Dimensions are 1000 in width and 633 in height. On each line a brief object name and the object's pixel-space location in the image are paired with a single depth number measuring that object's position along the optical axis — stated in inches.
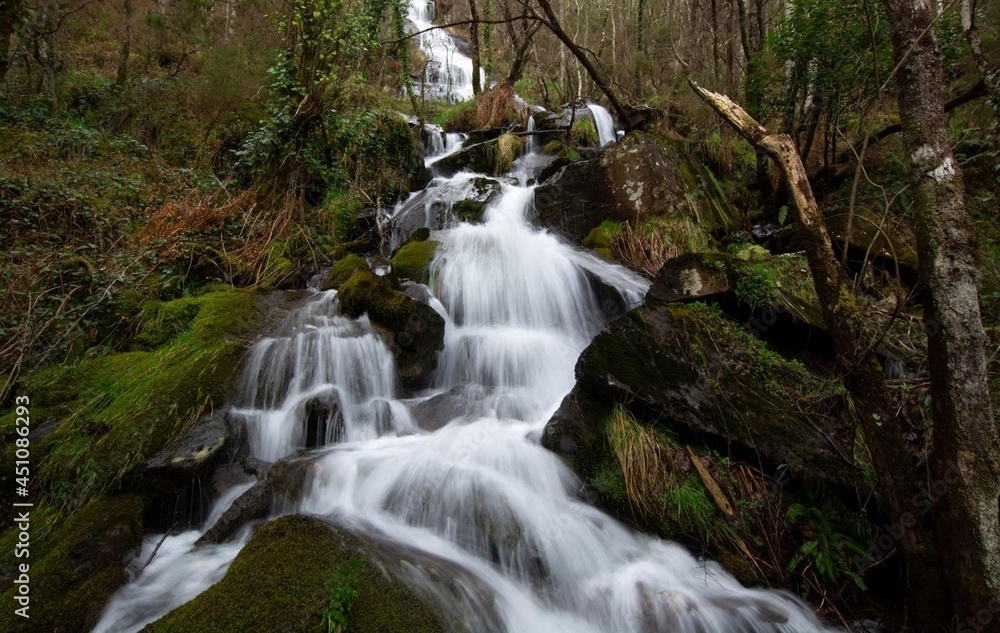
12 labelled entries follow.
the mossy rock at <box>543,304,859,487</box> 129.8
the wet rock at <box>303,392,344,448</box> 167.9
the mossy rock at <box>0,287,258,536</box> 127.8
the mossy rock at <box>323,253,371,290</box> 244.7
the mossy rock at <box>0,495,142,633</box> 96.3
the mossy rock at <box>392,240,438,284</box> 266.1
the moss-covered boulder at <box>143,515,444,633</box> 79.1
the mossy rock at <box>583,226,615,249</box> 284.1
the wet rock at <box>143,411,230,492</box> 132.5
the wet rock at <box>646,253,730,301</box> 179.8
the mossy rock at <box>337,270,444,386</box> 208.1
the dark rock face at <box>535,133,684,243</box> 283.0
